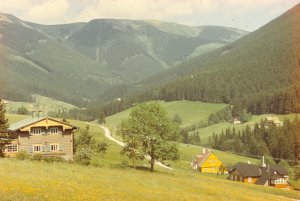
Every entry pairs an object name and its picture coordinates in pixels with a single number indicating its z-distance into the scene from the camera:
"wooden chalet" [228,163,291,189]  125.81
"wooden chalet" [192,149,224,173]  153.00
